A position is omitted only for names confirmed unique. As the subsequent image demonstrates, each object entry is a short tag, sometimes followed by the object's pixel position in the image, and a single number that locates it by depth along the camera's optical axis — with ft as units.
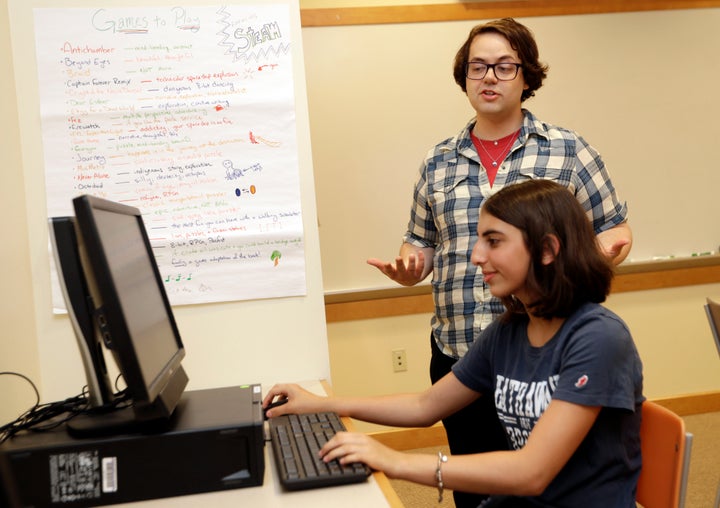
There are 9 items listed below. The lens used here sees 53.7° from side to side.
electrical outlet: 11.40
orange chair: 4.02
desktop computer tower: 3.83
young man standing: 6.32
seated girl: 3.98
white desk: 3.66
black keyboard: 3.84
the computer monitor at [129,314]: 3.51
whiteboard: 11.12
